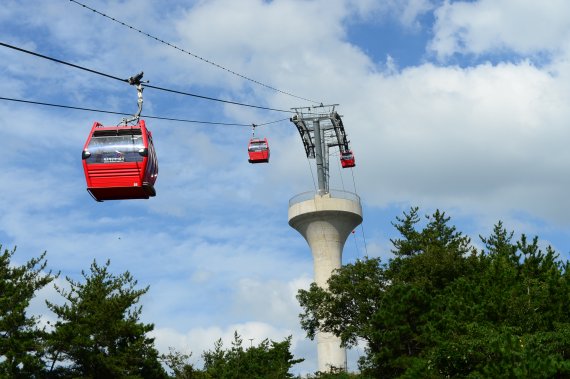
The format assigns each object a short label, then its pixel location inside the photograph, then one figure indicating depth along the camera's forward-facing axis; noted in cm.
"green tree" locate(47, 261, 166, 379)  4681
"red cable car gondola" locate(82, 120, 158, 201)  2306
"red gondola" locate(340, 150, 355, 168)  6712
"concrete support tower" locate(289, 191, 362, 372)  6338
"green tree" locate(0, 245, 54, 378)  4397
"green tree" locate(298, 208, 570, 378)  3034
